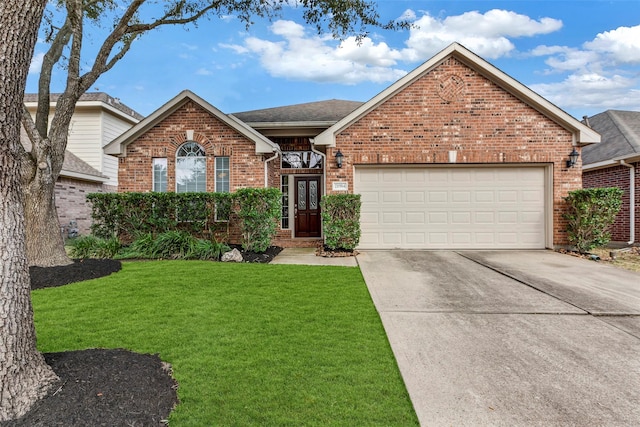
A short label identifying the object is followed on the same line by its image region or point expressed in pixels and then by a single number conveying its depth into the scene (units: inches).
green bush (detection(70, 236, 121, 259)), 333.4
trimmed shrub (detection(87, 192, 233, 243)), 364.8
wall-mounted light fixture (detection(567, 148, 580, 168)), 370.6
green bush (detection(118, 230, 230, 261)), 336.5
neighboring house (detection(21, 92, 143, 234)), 533.3
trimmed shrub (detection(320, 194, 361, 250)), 357.1
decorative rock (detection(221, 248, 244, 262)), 327.3
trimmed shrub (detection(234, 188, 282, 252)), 351.3
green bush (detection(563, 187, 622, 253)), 339.0
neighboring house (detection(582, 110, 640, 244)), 432.5
